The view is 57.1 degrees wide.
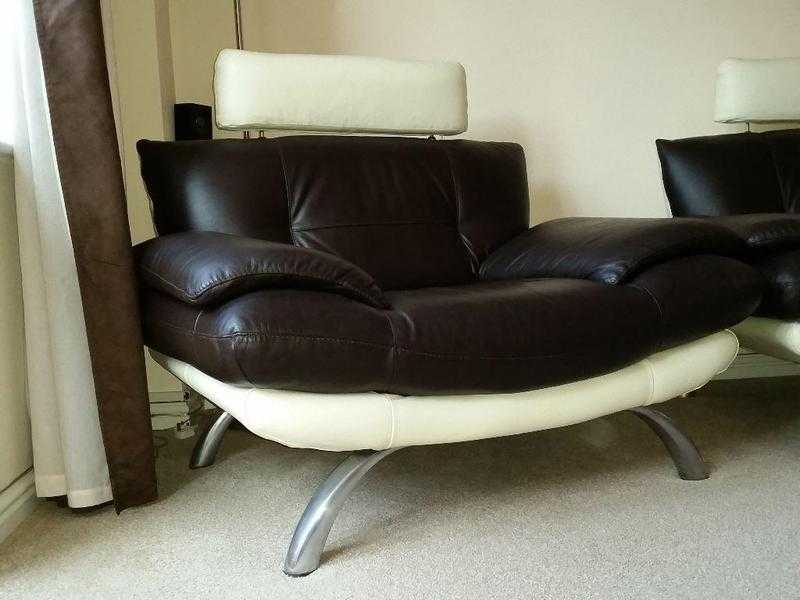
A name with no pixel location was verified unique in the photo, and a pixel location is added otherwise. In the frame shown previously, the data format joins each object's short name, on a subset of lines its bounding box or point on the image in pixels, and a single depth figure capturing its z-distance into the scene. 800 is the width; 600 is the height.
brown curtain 1.39
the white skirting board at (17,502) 1.44
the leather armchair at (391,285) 1.17
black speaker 2.15
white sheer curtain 1.46
